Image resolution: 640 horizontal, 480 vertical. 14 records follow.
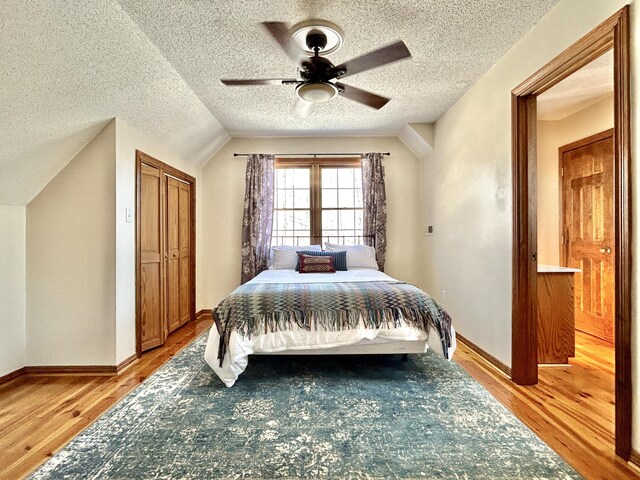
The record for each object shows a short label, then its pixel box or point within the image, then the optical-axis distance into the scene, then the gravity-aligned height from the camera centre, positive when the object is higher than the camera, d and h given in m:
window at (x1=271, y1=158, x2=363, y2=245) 4.75 +0.51
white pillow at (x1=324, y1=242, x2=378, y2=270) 4.15 -0.22
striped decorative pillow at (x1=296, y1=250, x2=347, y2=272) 3.98 -0.24
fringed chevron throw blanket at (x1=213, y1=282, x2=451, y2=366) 2.35 -0.55
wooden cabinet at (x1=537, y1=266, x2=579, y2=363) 2.66 -0.58
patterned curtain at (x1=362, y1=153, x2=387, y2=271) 4.57 +0.48
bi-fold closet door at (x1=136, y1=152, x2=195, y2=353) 3.09 -0.13
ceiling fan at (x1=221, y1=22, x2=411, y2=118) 1.89 +1.08
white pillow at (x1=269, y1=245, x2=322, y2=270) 4.13 -0.24
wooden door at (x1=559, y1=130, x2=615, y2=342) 3.31 +0.10
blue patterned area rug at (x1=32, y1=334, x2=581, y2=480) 1.48 -1.05
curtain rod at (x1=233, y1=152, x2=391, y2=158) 4.66 +1.21
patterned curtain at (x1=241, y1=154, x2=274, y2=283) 4.49 +0.27
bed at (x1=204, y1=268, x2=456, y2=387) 2.31 -0.68
